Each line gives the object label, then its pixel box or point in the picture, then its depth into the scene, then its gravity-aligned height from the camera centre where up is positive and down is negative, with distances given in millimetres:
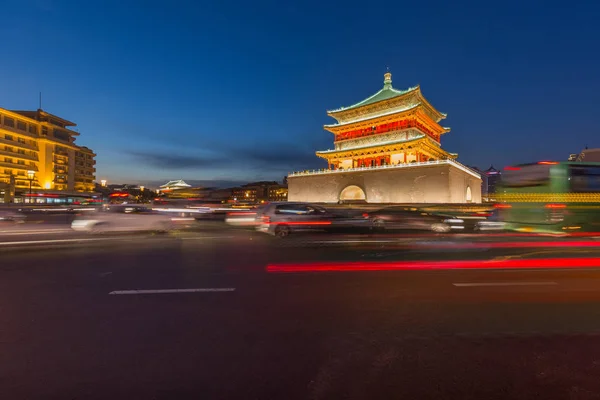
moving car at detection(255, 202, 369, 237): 13164 -566
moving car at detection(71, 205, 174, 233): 13820 -705
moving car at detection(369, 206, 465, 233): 16297 -804
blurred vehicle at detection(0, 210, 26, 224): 20756 -901
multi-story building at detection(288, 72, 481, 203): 38375 +6328
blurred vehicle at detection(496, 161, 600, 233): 12766 +348
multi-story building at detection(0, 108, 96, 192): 50312 +8950
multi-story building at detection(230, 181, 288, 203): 122894 +5231
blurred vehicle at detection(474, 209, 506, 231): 15633 -1021
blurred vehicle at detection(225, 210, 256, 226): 22519 -999
